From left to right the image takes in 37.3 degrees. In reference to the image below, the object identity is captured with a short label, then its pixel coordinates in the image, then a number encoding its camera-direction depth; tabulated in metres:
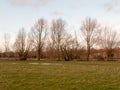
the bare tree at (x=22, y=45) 45.86
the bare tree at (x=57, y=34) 45.03
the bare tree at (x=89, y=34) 44.67
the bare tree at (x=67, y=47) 43.67
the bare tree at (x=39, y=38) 45.72
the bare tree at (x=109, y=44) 45.36
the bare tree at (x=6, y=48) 52.04
